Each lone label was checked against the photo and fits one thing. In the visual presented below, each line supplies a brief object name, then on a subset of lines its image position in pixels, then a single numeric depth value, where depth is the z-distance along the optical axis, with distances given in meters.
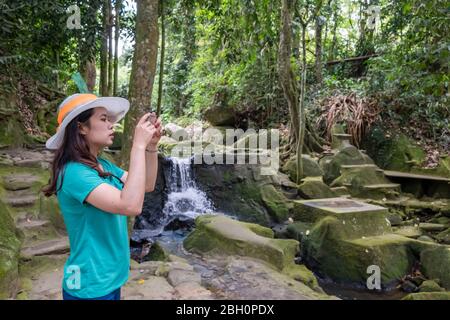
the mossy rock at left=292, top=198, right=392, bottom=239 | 5.88
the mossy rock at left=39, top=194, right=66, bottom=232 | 5.08
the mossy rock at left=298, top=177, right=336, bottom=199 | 8.59
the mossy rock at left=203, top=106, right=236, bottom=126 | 13.16
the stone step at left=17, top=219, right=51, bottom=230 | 4.75
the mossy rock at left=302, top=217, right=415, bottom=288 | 5.47
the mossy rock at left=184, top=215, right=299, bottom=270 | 4.84
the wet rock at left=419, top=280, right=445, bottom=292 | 5.14
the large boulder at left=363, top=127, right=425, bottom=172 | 10.05
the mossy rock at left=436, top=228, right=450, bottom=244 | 7.03
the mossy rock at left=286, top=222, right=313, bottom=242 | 6.58
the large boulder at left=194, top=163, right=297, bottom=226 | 8.47
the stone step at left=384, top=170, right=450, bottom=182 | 9.06
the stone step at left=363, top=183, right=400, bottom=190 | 8.80
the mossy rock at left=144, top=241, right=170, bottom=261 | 4.99
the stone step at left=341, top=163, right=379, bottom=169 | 9.19
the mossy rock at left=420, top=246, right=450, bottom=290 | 5.41
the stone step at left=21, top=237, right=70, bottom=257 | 4.26
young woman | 1.46
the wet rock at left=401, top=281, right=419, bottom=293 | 5.37
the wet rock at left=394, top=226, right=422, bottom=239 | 6.89
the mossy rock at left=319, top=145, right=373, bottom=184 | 9.47
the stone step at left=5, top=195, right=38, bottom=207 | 5.11
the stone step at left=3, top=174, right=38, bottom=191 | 5.45
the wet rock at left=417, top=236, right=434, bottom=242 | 6.81
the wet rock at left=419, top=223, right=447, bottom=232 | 7.52
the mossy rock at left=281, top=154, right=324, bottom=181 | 9.62
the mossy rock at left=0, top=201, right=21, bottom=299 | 3.20
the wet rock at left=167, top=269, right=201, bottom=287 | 3.83
